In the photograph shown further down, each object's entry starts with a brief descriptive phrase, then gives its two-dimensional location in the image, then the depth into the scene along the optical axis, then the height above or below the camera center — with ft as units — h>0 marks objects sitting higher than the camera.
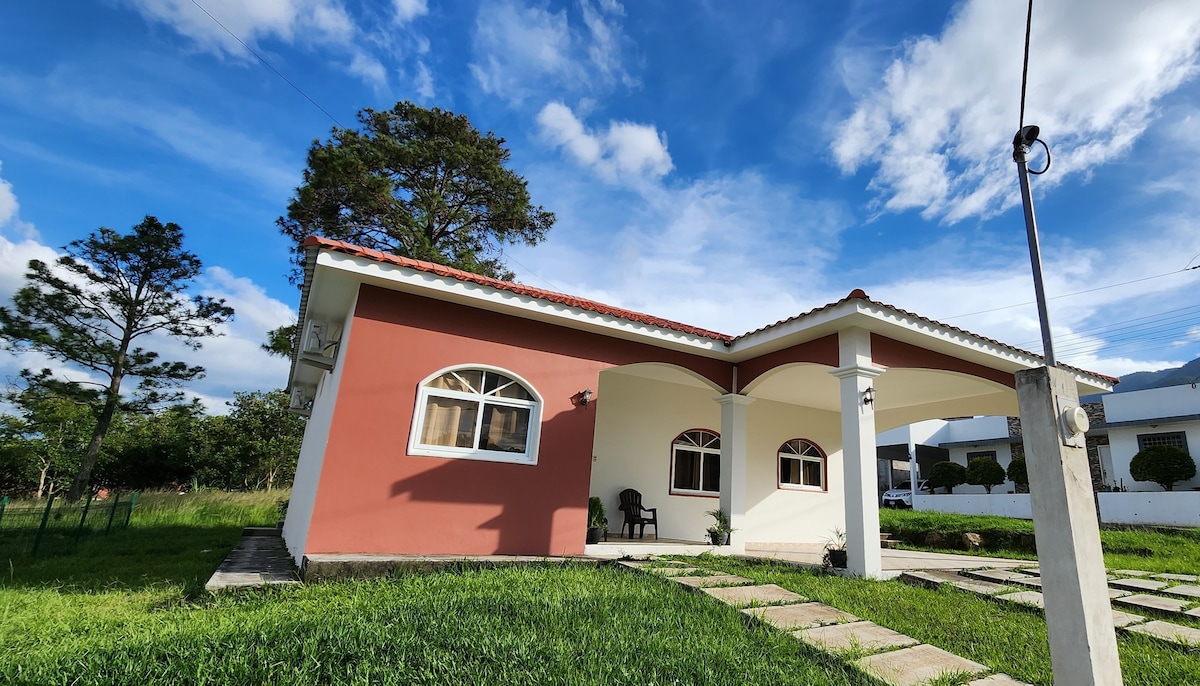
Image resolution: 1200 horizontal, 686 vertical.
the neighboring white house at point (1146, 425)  56.13 +10.34
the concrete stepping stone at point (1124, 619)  14.40 -2.50
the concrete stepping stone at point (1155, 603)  15.96 -2.25
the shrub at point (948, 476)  72.23 +4.16
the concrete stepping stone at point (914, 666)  9.70 -2.91
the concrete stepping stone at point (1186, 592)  17.89 -2.04
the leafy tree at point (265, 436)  72.02 +1.63
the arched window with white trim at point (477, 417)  19.88 +1.84
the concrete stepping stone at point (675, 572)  17.69 -2.78
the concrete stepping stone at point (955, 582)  17.76 -2.42
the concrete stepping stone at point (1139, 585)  18.94 -2.07
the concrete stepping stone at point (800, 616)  12.62 -2.82
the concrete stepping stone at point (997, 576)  19.77 -2.28
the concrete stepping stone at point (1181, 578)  21.07 -1.89
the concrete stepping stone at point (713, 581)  16.06 -2.74
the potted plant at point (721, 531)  25.41 -1.93
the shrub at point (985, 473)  68.28 +4.61
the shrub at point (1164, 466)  52.11 +5.64
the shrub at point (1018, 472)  60.29 +4.54
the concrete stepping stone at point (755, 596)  14.34 -2.76
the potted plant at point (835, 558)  20.53 -2.18
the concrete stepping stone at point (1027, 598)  15.93 -2.43
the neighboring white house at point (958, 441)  73.92 +9.35
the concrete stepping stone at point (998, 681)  9.64 -2.90
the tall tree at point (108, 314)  59.72 +13.62
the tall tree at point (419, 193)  49.57 +25.02
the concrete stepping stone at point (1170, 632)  13.01 -2.52
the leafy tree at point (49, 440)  62.90 -1.17
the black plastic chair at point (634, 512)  29.91 -1.63
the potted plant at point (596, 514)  26.89 -1.76
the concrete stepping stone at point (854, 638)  11.24 -2.88
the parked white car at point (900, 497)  82.74 +0.99
